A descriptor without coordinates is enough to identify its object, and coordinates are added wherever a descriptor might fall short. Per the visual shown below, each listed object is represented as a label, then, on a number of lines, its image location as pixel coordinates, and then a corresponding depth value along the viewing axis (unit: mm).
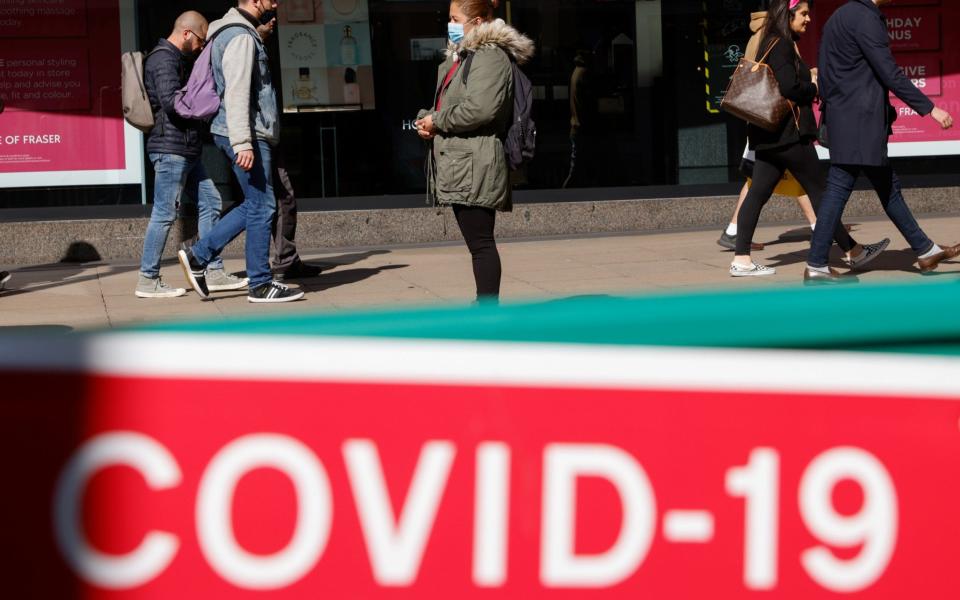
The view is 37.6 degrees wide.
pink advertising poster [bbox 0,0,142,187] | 11148
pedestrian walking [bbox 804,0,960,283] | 7723
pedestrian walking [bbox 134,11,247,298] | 8492
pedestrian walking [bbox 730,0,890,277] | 8430
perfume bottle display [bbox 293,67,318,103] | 11656
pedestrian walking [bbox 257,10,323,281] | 9305
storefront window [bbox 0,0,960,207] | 11656
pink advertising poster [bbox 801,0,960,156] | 12312
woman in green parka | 6297
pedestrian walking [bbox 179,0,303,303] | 7629
